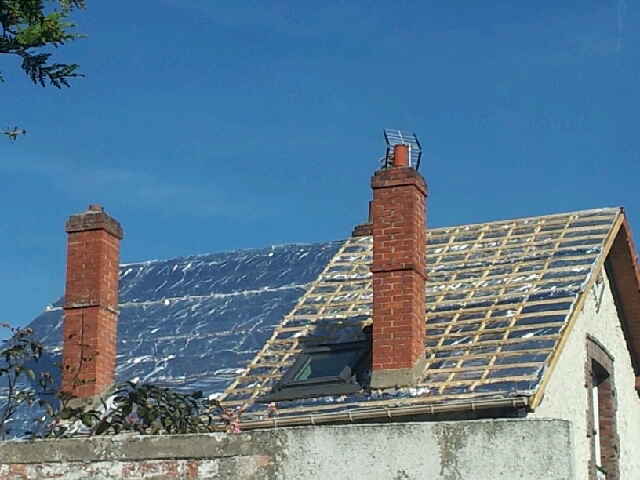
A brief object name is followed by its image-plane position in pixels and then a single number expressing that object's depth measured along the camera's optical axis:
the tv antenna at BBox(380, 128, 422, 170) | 30.18
